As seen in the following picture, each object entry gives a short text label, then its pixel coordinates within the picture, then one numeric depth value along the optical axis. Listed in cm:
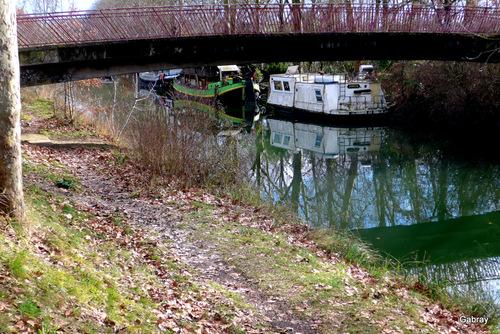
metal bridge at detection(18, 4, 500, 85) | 1612
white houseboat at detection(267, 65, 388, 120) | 3366
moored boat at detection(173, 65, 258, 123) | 4121
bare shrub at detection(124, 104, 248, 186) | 1334
